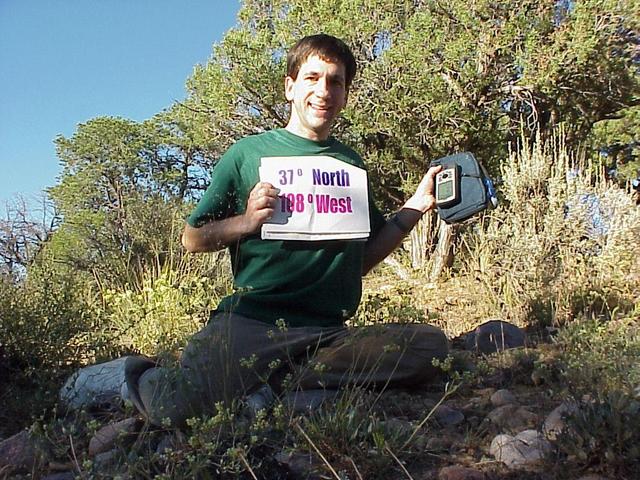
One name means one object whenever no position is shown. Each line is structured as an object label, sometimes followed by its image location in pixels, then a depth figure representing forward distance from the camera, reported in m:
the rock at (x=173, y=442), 1.55
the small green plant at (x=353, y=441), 1.45
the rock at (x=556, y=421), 1.51
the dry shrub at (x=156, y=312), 3.23
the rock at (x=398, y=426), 1.57
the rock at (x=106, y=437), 1.68
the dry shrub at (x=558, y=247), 3.49
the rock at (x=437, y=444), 1.58
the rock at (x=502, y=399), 2.01
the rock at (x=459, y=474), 1.39
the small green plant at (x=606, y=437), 1.35
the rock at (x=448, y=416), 1.86
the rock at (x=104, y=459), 1.46
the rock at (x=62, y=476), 1.58
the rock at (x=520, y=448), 1.48
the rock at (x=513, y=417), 1.77
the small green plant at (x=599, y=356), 1.85
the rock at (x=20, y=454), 1.62
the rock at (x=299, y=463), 1.43
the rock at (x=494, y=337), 2.81
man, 1.92
